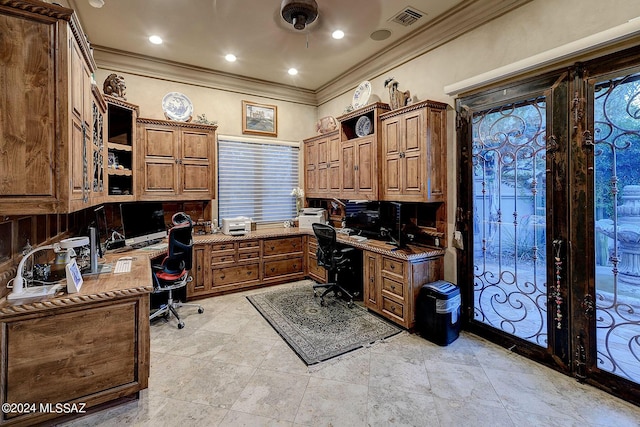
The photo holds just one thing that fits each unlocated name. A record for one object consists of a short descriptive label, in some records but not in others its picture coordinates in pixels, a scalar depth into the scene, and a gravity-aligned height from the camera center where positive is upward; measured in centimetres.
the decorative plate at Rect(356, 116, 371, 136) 417 +118
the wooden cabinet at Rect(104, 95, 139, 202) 362 +77
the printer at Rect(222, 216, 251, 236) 459 -26
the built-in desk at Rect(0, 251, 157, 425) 179 -90
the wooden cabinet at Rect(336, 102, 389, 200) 390 +77
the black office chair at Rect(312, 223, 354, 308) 388 -64
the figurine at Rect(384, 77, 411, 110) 374 +141
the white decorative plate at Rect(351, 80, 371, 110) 425 +166
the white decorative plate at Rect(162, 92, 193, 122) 437 +154
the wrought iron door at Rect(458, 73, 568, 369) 250 -8
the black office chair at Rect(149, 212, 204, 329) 332 -66
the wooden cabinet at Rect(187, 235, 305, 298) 418 -83
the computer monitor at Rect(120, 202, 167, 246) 359 -16
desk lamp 186 -50
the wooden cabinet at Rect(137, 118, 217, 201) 404 +71
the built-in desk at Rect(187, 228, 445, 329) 323 -77
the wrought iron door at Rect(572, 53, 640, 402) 212 -16
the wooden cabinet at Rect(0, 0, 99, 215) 164 +58
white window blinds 500 +54
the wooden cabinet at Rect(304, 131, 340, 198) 474 +75
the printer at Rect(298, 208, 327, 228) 521 -14
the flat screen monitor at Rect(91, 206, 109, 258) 331 -22
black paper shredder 291 -105
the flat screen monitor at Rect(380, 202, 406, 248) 354 -18
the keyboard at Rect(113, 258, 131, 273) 261 -51
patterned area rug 288 -131
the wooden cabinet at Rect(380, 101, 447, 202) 328 +64
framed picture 513 +160
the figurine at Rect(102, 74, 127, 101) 351 +148
